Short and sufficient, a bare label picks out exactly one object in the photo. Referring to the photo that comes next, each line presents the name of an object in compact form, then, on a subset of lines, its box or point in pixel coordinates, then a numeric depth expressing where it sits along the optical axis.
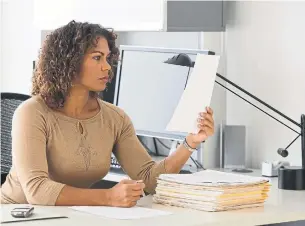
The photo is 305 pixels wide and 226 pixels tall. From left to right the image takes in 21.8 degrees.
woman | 2.43
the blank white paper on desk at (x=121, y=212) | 2.16
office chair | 3.08
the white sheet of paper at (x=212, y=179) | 2.35
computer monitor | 3.32
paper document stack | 2.29
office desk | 2.07
